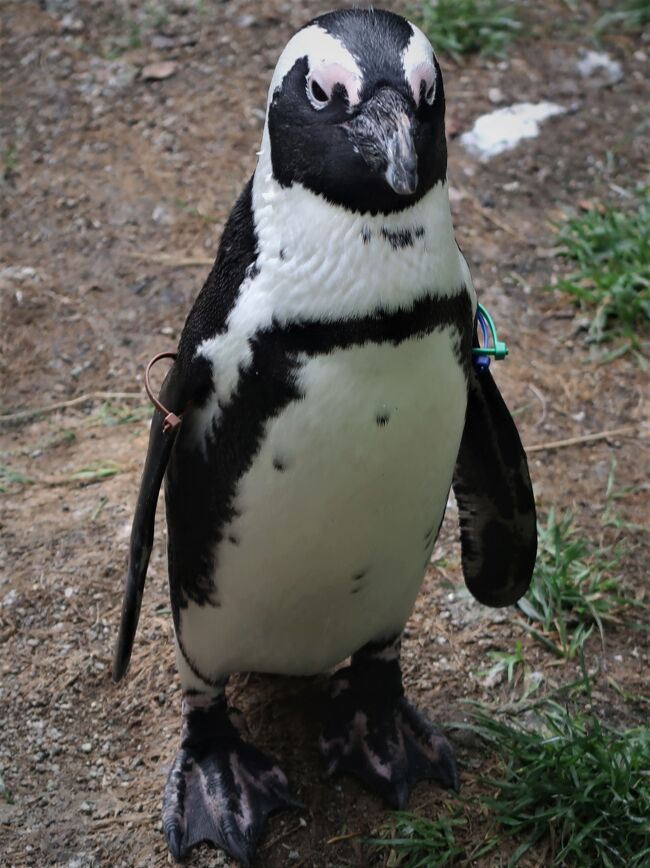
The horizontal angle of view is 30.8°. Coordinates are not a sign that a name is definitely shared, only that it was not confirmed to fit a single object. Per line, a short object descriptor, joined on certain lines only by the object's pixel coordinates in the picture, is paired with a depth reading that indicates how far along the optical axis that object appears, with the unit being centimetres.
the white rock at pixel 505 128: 404
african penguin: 157
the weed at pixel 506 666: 247
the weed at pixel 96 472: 295
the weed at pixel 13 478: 294
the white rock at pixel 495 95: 420
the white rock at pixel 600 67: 433
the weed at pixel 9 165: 399
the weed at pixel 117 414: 315
